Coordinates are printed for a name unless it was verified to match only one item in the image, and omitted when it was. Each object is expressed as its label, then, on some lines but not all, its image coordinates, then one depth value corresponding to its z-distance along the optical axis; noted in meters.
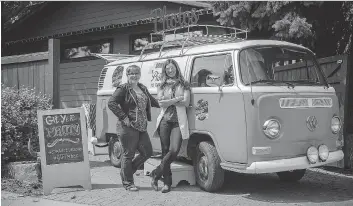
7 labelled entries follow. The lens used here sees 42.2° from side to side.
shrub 7.87
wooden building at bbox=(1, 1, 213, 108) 13.59
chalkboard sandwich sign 7.04
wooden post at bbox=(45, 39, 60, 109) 8.63
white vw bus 6.09
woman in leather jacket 6.80
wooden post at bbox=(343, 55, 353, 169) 8.20
